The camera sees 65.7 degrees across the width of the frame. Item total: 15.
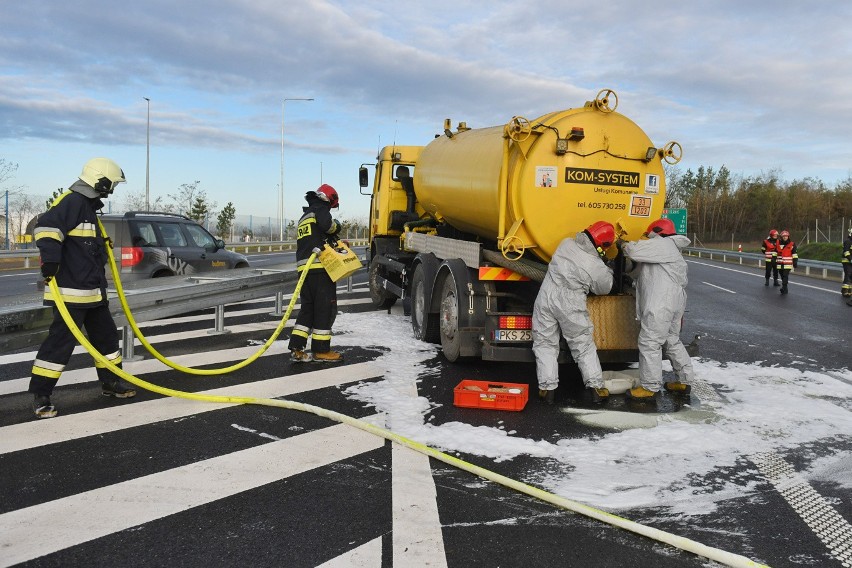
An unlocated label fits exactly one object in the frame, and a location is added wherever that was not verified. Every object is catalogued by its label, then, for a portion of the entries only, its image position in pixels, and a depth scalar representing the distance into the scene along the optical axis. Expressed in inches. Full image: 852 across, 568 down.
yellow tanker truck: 251.6
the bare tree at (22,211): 1245.1
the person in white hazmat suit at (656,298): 236.1
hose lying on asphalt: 123.7
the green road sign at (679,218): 1227.2
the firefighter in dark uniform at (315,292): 294.8
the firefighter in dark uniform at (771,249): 746.4
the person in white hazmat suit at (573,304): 232.4
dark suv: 426.9
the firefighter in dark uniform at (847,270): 612.1
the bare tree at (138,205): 1723.4
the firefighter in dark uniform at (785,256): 708.0
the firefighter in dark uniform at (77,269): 205.3
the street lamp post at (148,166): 1398.7
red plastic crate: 223.3
